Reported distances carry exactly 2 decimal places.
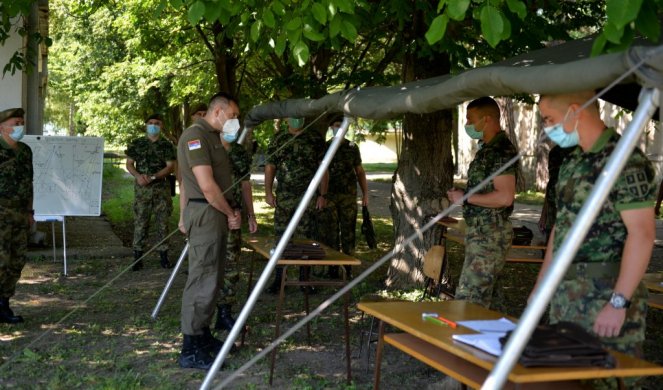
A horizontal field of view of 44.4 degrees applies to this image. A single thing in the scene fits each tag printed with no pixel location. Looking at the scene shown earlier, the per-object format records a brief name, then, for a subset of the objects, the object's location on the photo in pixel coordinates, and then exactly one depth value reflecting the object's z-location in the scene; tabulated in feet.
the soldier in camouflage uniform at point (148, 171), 36.14
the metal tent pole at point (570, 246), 9.82
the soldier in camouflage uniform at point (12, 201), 24.49
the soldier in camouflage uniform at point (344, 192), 35.19
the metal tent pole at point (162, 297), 25.51
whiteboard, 35.88
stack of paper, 11.30
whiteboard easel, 35.29
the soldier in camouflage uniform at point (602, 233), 11.39
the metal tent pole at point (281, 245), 15.20
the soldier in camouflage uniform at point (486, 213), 18.19
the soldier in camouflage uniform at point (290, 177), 30.35
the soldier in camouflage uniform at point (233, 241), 24.02
